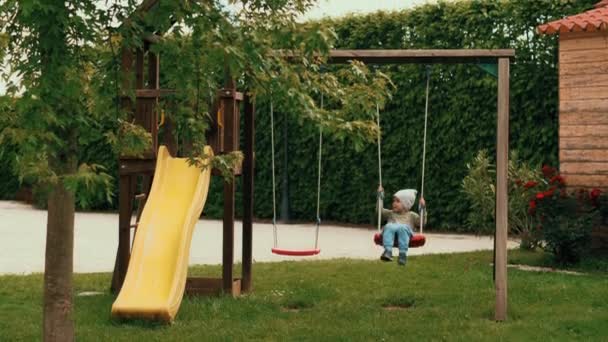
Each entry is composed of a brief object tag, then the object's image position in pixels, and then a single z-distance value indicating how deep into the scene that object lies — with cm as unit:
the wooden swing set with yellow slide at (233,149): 818
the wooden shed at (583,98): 1220
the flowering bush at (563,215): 1159
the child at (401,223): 1050
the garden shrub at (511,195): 1280
